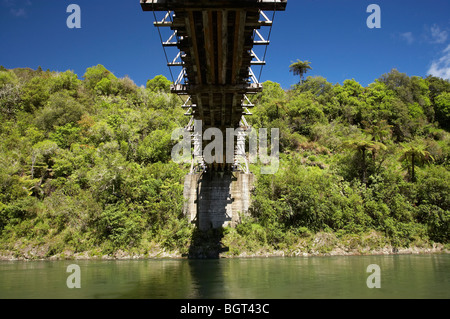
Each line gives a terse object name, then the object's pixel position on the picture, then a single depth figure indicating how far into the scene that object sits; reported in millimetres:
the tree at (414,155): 32072
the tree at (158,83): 61219
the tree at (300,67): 68062
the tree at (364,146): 31797
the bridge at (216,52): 8459
